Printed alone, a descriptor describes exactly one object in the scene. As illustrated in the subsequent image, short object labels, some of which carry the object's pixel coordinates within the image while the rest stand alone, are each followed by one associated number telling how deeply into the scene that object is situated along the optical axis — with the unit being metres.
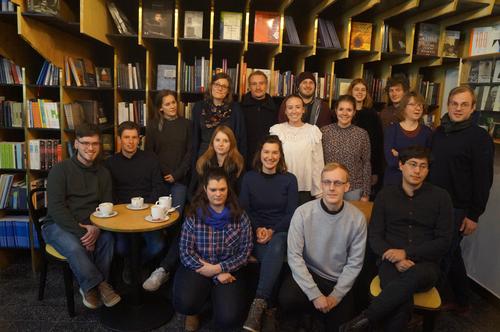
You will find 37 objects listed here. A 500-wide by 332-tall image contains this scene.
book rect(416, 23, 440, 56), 3.47
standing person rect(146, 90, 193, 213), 2.97
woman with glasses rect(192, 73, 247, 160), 2.87
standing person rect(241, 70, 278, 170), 3.05
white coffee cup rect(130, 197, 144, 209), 2.42
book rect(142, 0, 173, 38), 3.09
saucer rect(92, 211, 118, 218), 2.23
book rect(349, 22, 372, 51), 3.38
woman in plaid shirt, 2.16
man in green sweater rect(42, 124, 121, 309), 2.27
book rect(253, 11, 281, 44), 3.21
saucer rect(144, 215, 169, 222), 2.19
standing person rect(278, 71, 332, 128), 2.97
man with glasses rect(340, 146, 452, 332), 1.90
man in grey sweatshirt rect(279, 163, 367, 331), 2.01
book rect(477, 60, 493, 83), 2.88
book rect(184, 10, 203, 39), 3.18
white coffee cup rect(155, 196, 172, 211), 2.32
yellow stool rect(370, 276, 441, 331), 1.89
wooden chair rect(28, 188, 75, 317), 2.37
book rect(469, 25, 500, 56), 2.84
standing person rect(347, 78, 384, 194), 3.01
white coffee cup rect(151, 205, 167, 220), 2.19
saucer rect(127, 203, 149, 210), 2.42
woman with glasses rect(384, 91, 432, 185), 2.61
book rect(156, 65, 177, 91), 3.23
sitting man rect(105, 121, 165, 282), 2.68
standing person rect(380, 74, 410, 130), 3.12
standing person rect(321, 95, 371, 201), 2.69
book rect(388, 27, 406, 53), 3.45
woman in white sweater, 2.69
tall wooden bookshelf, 2.94
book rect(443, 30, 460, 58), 3.46
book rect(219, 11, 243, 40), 3.20
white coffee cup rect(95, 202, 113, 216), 2.23
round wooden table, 2.15
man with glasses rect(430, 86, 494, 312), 2.34
